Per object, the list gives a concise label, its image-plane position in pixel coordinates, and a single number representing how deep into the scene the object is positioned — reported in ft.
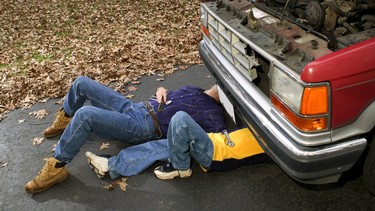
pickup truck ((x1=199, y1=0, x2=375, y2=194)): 6.45
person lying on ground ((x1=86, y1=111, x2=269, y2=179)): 9.46
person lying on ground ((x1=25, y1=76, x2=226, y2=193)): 10.01
